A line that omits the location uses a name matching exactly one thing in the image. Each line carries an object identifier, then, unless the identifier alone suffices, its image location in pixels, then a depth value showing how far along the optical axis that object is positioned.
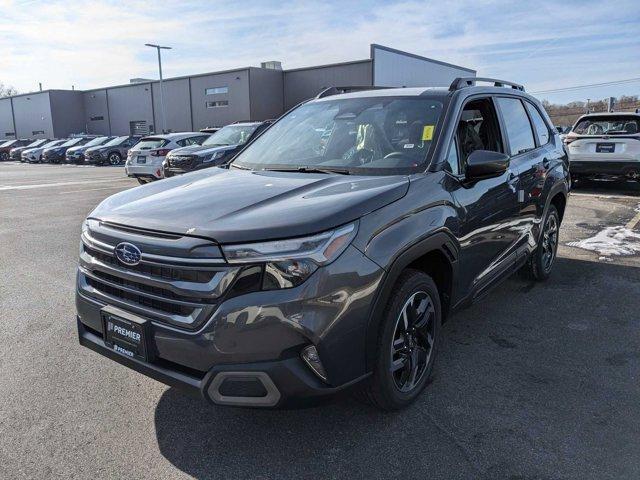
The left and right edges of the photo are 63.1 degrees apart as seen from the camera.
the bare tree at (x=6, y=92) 111.63
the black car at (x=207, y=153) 12.51
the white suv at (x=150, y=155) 15.14
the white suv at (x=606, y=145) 10.63
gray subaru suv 2.28
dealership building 36.12
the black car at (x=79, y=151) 30.04
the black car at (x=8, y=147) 39.25
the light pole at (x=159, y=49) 38.66
